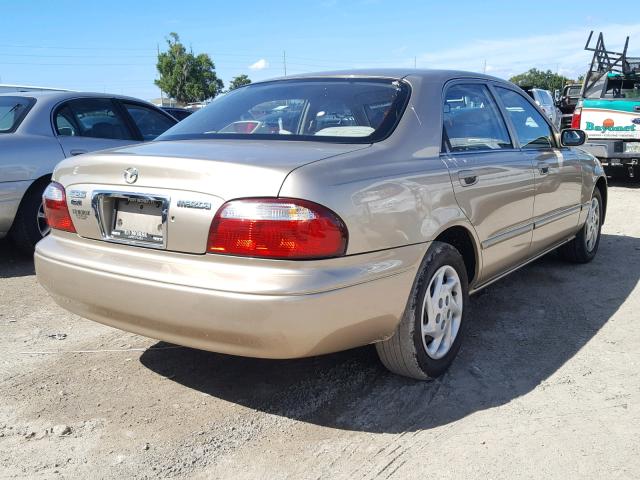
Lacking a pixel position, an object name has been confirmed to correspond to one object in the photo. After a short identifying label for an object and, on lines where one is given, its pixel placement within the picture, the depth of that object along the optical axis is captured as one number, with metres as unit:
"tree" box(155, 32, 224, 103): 56.00
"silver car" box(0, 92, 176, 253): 5.24
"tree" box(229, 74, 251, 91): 66.03
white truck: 10.21
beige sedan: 2.43
